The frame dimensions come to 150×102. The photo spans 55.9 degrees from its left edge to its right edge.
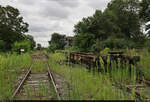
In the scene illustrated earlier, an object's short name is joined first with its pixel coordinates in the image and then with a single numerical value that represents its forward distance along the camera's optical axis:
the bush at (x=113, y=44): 26.46
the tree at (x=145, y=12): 31.67
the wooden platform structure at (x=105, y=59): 6.90
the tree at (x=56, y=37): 95.28
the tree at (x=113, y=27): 26.72
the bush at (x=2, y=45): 31.53
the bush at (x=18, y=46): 27.34
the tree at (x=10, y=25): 34.62
